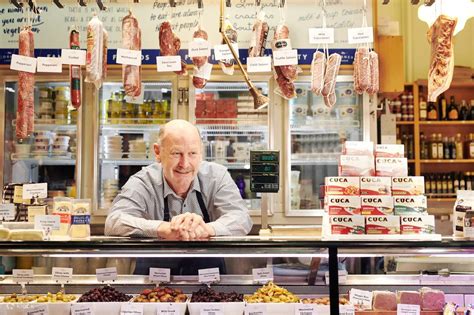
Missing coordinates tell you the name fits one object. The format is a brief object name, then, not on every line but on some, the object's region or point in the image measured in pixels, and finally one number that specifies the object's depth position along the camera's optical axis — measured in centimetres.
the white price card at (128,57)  335
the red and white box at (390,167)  276
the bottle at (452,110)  751
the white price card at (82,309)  250
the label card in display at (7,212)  275
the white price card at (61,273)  269
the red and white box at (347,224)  265
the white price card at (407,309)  256
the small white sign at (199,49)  345
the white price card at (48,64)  331
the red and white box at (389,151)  279
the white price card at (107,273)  269
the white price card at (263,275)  275
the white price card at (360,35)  321
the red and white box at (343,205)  267
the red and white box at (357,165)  276
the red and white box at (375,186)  270
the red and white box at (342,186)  270
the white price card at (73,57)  323
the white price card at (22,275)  273
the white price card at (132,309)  248
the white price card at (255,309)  247
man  338
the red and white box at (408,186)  270
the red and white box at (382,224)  264
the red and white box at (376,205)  267
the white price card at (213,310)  248
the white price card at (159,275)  276
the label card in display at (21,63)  329
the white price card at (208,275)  271
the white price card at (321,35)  325
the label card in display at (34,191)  277
